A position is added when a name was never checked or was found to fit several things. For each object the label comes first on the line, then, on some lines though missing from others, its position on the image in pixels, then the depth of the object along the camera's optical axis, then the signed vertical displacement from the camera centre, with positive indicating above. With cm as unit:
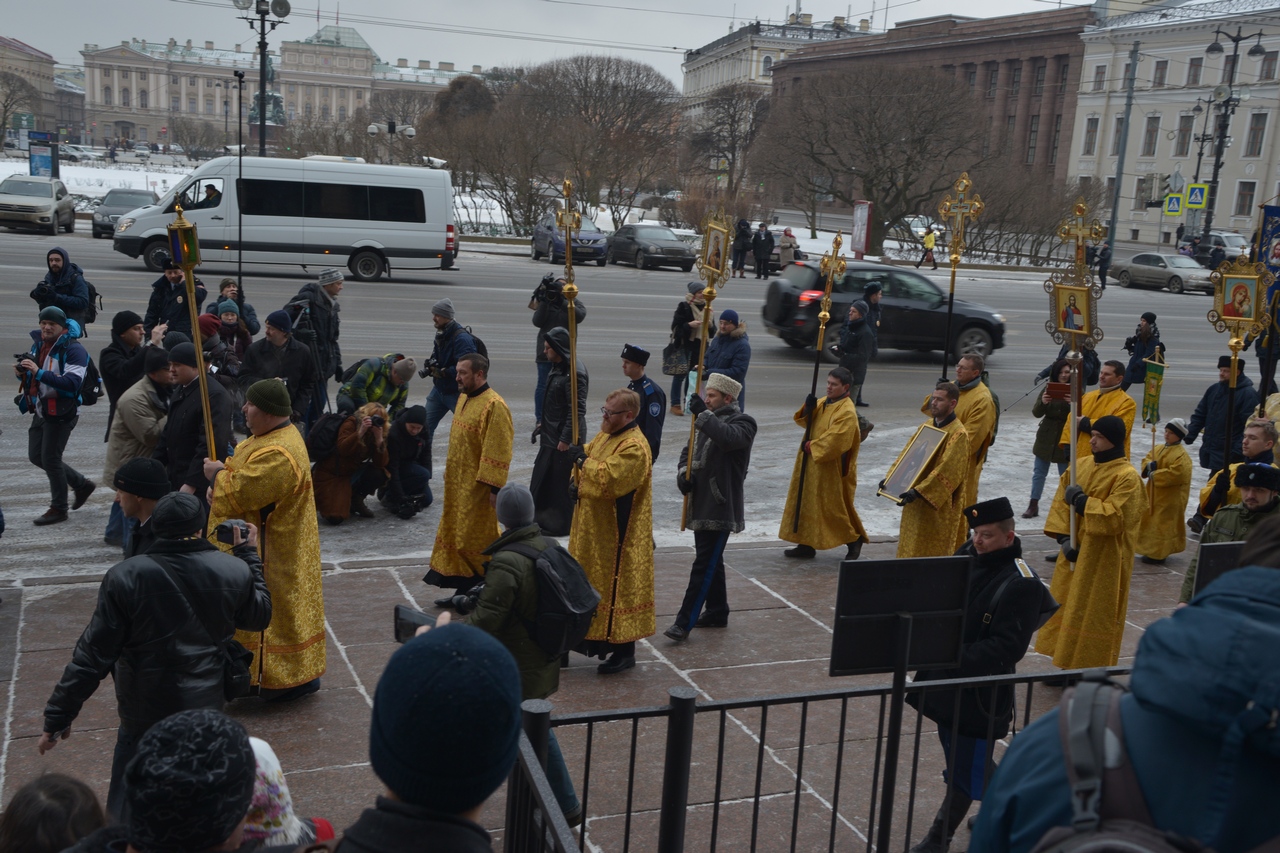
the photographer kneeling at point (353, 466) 912 -212
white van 2412 -44
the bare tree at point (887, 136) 4641 +417
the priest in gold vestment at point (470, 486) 721 -173
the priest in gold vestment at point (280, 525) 549 -161
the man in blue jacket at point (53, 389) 828 -150
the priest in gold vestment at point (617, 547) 648 -186
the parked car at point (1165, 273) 3944 -47
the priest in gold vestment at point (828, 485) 866 -190
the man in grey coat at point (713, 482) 702 -157
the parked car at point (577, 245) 3353 -85
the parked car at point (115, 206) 3177 -63
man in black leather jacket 409 -161
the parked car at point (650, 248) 3425 -79
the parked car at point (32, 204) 3148 -74
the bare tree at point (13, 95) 7550 +562
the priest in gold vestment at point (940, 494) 757 -164
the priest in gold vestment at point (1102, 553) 637 -167
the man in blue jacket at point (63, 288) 1171 -111
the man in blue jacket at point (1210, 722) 170 -68
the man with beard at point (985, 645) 465 -161
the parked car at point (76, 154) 7550 +182
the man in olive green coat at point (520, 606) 459 -159
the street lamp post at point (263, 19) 2498 +382
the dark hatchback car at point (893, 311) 1925 -122
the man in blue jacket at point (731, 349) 1215 -127
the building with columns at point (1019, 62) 7088 +1187
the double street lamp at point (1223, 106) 4028 +562
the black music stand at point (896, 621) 395 -133
